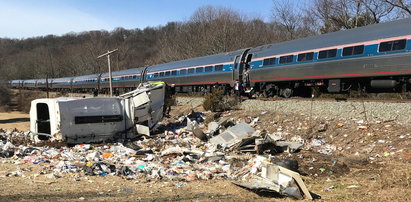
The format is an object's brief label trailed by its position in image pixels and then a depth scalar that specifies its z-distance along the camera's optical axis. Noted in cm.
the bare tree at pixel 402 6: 2825
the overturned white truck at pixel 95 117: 1274
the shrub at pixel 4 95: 5101
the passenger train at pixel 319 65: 1230
